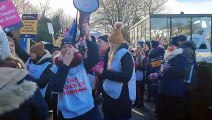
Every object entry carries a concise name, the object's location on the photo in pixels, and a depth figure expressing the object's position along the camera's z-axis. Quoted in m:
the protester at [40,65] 4.34
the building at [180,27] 12.11
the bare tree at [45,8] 38.39
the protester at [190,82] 5.07
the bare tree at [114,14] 35.25
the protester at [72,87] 3.10
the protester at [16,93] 1.90
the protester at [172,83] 4.99
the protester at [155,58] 6.85
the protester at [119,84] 3.67
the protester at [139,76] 8.15
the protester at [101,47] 4.63
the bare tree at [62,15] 41.26
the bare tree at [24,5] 24.38
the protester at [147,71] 8.23
